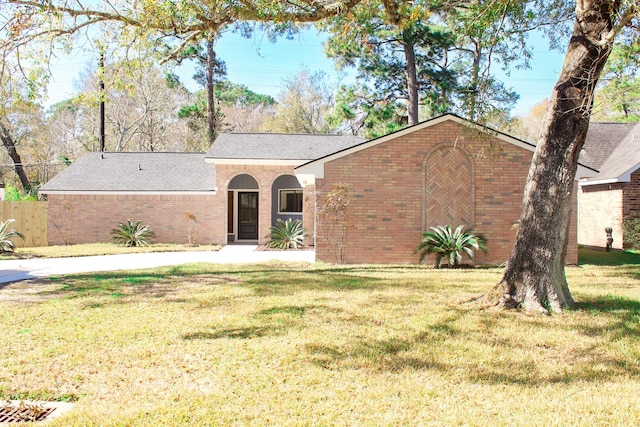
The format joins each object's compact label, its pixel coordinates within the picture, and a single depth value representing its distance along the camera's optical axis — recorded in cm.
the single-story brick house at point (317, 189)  1310
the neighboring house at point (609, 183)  1688
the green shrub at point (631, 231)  1661
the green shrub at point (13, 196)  2333
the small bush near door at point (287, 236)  1900
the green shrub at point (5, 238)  1656
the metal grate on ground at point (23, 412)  355
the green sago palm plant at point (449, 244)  1236
